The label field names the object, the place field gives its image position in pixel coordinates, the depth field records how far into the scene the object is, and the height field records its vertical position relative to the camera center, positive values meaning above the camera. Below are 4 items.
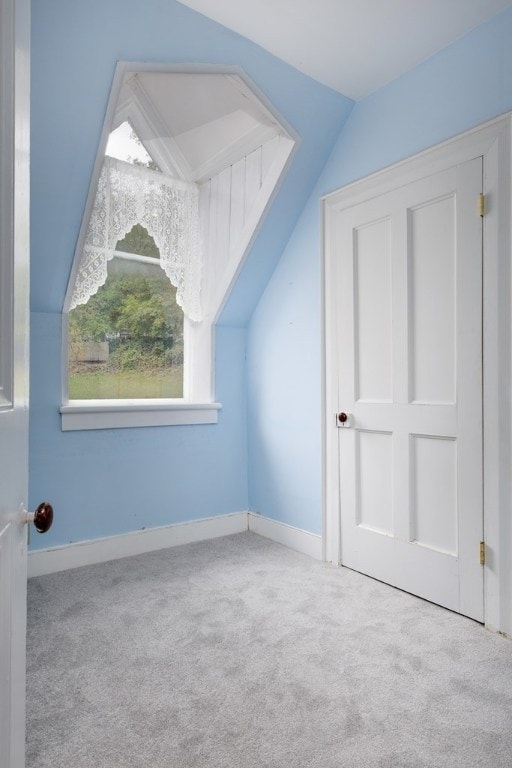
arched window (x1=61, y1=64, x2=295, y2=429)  2.55 +0.79
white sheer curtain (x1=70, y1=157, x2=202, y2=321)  2.51 +0.88
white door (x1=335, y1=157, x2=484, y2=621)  1.99 -0.02
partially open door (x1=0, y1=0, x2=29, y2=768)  0.72 +0.04
